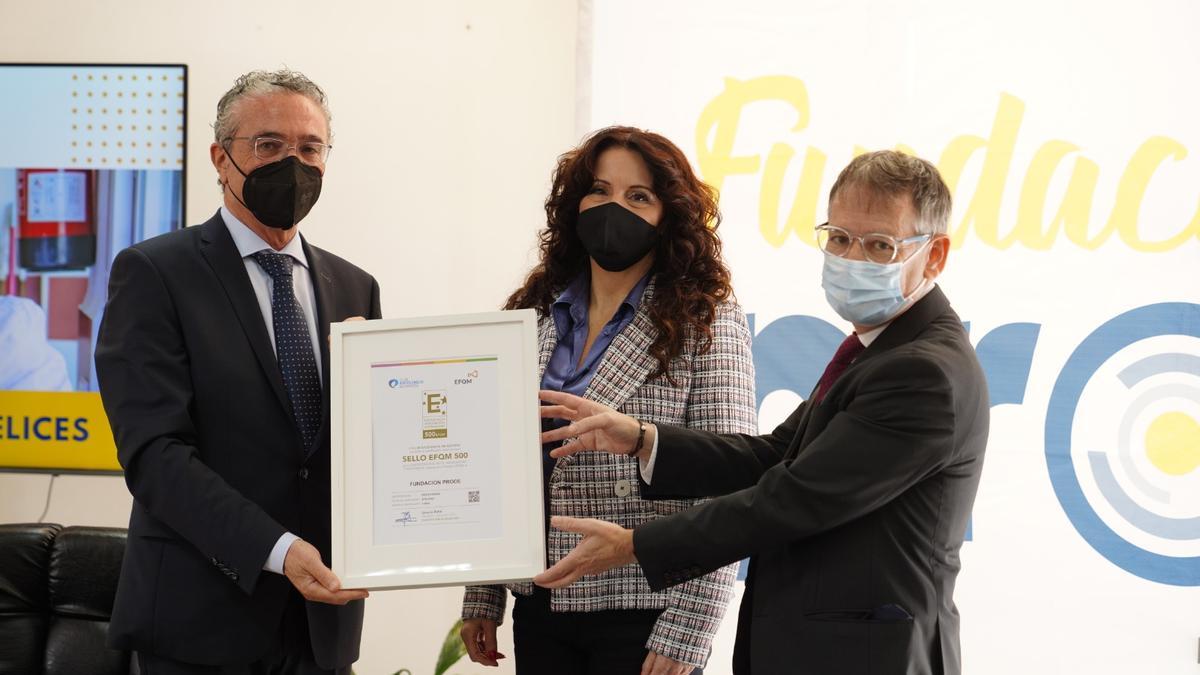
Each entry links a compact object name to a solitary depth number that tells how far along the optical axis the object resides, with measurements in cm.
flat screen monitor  340
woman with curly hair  191
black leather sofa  267
